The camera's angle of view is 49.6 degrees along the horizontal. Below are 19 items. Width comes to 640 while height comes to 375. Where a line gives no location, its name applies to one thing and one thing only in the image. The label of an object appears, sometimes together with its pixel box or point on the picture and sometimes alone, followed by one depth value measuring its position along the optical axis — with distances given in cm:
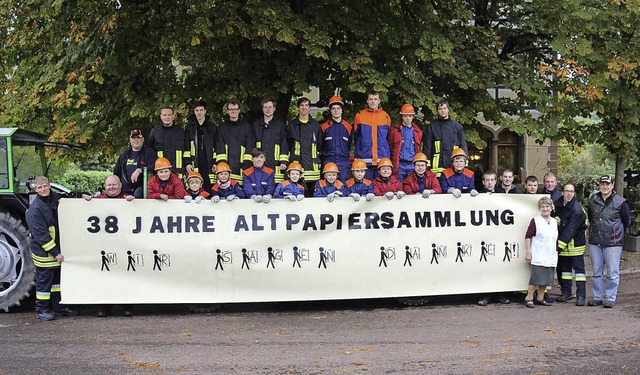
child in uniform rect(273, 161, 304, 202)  940
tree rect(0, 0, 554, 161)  1133
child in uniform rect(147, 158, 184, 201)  920
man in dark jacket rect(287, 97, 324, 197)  1016
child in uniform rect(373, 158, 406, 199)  949
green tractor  896
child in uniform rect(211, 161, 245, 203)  945
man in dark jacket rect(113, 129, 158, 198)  973
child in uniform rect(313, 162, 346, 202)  958
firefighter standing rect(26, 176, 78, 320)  868
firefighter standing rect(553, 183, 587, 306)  943
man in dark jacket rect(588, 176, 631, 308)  927
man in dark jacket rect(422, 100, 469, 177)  1023
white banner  893
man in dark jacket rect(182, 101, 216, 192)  1031
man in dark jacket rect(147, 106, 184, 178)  1013
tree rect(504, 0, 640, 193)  1218
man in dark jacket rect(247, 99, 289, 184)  1016
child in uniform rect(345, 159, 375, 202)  955
